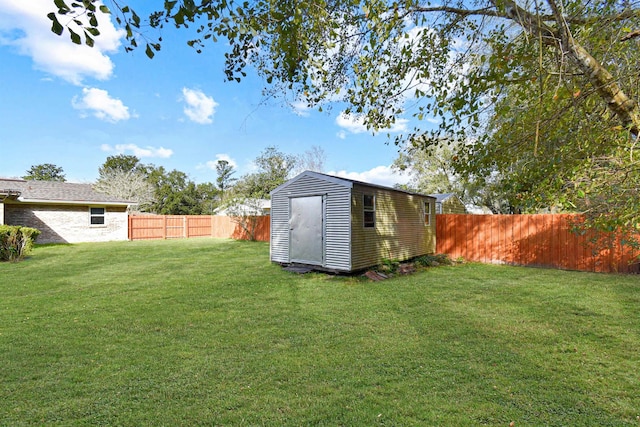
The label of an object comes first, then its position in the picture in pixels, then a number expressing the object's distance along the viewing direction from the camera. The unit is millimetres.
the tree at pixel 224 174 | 40094
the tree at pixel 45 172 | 44750
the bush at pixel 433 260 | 9664
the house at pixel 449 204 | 15484
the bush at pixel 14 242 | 9711
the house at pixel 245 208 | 18566
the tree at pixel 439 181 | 18809
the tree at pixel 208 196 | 35969
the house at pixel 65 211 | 14656
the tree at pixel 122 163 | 38000
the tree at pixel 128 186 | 30344
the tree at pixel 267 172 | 26078
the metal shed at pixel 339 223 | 7816
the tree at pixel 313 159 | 27328
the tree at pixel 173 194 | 33594
